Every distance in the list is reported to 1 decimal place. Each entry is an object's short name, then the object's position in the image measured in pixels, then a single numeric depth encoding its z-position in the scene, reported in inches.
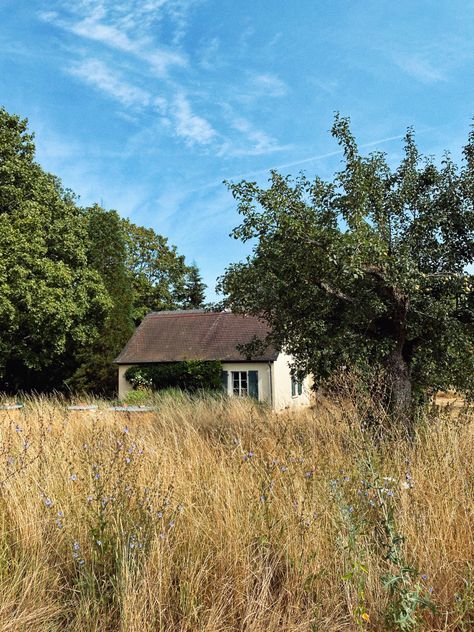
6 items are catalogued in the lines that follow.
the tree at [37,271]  756.0
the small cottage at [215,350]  917.2
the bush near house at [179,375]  926.4
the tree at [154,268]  1574.8
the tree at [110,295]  1046.4
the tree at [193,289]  1780.3
